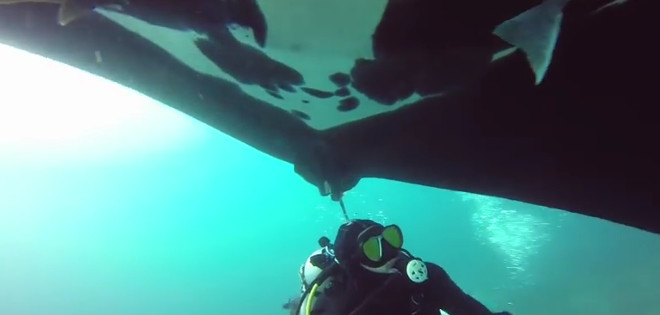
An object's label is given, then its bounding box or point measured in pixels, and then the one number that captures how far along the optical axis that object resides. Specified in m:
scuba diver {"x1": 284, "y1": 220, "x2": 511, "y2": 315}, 2.39
